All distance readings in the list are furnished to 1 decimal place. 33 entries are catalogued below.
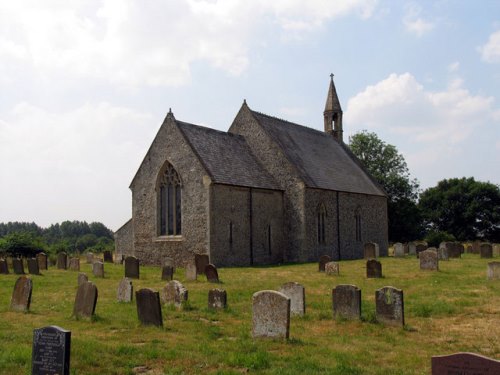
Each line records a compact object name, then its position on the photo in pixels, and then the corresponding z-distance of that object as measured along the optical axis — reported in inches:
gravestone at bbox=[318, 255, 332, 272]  876.0
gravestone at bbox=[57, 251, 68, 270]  1025.5
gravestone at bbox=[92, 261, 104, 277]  839.7
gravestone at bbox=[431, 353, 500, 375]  182.5
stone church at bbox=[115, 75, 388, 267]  1042.1
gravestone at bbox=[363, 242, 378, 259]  1185.4
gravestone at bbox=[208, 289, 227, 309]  488.8
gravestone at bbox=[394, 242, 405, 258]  1258.7
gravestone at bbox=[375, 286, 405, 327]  411.5
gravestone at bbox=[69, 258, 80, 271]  991.6
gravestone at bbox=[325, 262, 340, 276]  812.1
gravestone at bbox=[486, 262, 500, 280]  686.5
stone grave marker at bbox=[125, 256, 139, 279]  821.3
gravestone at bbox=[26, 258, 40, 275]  879.1
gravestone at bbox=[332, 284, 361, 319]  434.9
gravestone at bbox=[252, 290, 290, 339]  363.9
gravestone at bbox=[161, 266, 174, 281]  770.8
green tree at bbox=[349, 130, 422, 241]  2085.4
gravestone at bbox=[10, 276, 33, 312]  486.3
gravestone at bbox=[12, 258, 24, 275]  886.4
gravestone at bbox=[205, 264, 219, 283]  728.3
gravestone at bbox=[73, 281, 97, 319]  436.8
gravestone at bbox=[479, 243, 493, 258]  1189.4
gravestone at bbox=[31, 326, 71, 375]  255.4
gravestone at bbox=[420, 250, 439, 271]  827.4
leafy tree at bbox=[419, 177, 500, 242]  2395.4
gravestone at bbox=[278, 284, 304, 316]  457.7
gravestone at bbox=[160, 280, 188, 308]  500.7
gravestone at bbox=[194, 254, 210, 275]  872.3
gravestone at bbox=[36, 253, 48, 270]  1018.1
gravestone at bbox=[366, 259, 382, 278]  751.1
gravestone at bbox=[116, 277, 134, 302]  538.9
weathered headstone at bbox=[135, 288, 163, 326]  408.2
